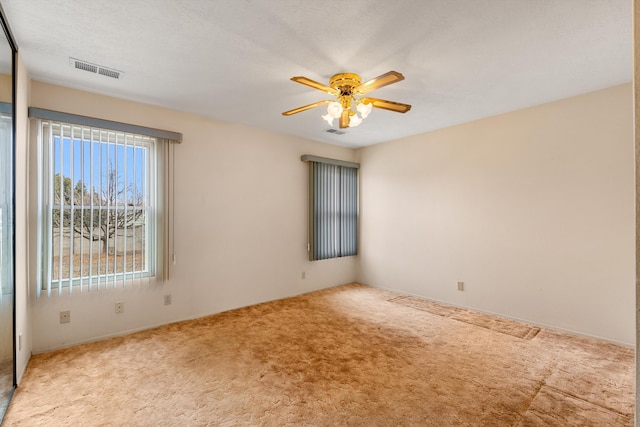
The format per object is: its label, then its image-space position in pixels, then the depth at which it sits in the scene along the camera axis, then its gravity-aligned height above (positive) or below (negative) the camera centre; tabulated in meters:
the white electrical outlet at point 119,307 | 3.24 -1.01
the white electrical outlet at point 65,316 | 2.94 -1.00
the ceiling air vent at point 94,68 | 2.54 +1.26
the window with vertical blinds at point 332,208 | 4.97 +0.08
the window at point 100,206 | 2.84 +0.07
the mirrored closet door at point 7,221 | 1.90 -0.05
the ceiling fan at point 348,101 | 2.54 +0.99
